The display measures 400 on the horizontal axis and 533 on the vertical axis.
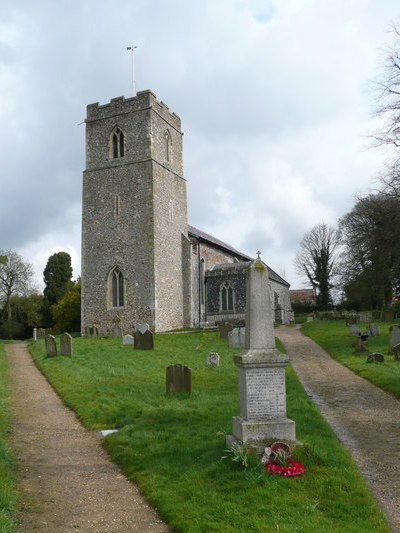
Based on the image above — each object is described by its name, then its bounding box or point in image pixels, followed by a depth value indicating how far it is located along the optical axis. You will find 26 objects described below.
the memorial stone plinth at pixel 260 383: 6.04
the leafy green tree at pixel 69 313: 38.12
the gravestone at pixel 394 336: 15.73
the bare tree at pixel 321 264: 57.00
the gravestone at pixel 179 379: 10.20
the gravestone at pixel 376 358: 14.19
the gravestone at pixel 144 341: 18.47
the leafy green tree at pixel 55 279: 45.56
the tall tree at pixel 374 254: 19.55
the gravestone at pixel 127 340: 19.88
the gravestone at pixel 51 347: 16.72
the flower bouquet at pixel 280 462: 5.40
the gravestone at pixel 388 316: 30.35
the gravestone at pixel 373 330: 21.88
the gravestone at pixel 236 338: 18.75
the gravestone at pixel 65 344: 16.59
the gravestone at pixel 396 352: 14.17
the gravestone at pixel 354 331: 21.99
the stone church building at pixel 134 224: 28.38
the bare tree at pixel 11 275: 46.25
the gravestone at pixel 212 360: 14.35
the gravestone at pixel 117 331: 24.67
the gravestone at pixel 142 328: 20.78
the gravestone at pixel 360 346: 16.25
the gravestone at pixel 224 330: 21.98
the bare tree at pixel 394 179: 15.69
